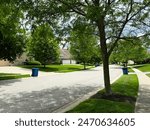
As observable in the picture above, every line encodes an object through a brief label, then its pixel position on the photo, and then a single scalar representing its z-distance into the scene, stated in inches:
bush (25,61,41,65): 1021.8
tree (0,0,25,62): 401.1
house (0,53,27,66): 1012.8
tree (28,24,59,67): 795.5
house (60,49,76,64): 1611.4
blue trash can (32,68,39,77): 505.8
